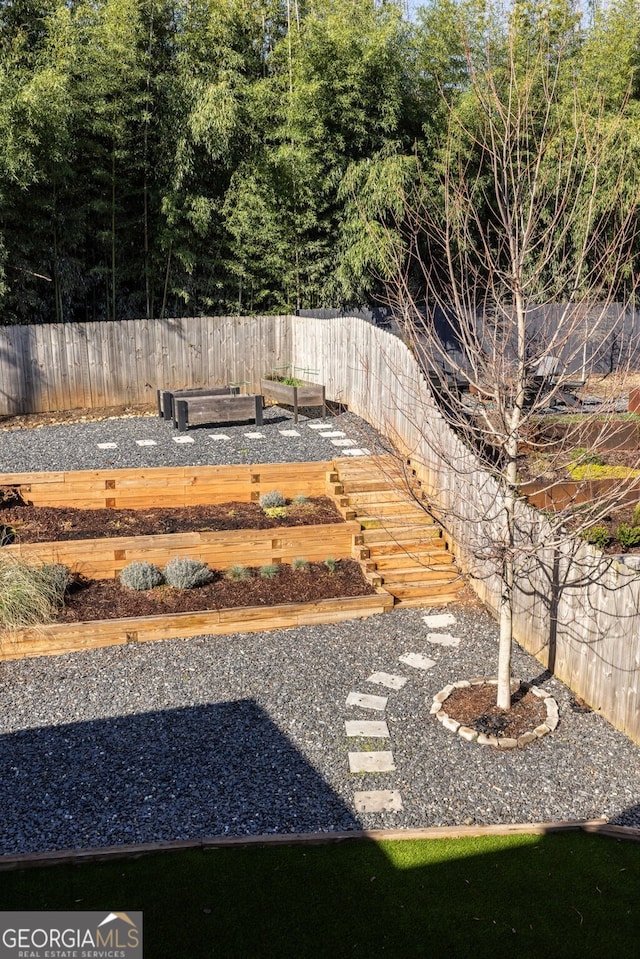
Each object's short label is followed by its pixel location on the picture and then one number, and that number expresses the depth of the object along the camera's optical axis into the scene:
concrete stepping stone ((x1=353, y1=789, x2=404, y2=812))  4.54
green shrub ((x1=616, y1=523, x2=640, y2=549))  7.00
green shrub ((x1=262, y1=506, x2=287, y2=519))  8.57
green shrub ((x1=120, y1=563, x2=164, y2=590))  7.18
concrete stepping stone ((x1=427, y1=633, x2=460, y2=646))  6.66
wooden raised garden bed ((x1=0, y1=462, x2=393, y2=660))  6.54
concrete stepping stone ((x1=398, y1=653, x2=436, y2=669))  6.27
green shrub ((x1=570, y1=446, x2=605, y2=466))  8.87
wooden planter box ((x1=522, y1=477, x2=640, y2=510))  7.46
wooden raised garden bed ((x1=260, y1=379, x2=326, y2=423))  12.24
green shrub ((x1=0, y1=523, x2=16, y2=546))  7.64
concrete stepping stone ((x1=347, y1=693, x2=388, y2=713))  5.64
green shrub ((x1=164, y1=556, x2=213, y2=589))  7.19
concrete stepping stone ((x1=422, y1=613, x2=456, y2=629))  6.98
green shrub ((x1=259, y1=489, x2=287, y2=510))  8.78
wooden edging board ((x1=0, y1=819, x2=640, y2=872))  4.02
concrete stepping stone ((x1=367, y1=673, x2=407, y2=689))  5.95
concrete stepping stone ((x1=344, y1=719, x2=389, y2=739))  5.27
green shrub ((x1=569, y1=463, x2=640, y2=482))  8.29
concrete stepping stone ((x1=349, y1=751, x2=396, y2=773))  4.90
